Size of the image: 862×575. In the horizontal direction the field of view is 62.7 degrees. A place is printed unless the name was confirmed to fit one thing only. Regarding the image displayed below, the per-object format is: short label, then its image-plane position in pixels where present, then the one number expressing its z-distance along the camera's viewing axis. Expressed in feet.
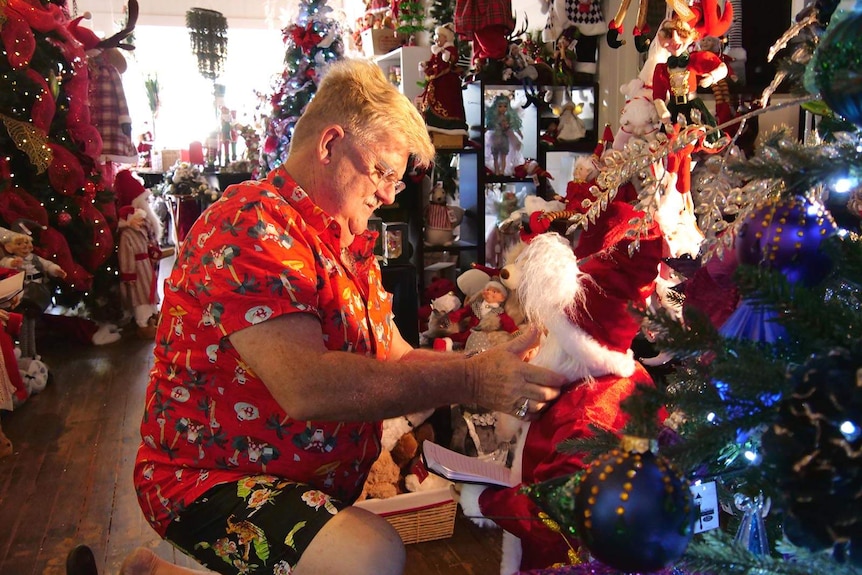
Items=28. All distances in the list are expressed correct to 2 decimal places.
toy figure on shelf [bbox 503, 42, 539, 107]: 12.34
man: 3.92
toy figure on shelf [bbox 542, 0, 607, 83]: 11.87
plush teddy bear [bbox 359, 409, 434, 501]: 7.61
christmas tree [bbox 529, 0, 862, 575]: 1.78
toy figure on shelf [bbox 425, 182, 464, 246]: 12.97
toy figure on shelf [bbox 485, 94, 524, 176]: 13.02
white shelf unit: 15.07
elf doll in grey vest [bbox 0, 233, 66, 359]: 11.41
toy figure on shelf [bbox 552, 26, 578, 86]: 12.08
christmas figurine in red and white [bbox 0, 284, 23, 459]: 10.08
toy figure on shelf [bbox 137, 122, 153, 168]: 29.92
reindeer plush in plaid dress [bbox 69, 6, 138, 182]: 16.07
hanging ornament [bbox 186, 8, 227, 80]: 26.71
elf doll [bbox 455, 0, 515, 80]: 11.48
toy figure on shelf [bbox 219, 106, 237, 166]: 27.32
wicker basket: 7.01
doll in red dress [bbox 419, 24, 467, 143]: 12.51
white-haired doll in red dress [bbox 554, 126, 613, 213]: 9.11
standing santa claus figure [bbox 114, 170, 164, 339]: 15.46
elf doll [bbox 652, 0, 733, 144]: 6.64
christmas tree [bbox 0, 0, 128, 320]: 12.66
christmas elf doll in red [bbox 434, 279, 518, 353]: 8.63
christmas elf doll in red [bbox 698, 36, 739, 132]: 8.18
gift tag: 3.10
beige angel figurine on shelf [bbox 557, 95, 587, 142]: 12.50
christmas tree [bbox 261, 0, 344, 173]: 17.69
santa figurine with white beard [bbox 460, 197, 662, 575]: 4.54
